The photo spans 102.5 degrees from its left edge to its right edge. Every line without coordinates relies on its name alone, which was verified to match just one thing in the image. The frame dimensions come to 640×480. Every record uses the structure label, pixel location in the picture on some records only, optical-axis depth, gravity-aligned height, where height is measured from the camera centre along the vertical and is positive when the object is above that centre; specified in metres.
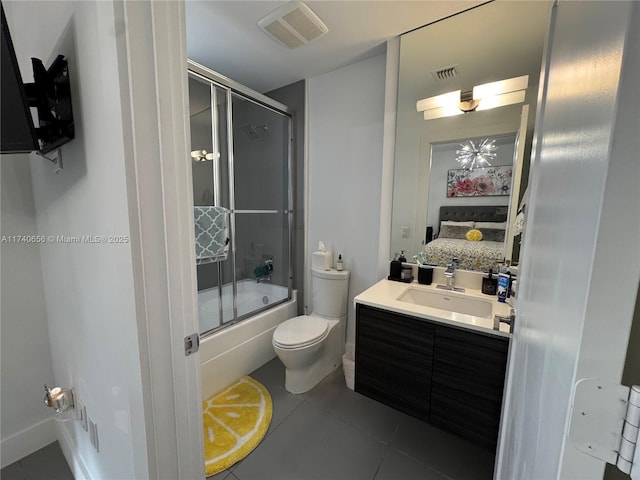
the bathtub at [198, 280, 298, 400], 1.82 -1.03
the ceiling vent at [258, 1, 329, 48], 1.47 +1.11
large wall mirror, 1.43 +0.54
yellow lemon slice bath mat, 1.38 -1.33
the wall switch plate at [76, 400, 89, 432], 1.09 -0.91
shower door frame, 1.85 +0.52
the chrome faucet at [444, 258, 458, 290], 1.65 -0.41
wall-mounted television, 0.76 +0.32
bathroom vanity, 1.17 -0.75
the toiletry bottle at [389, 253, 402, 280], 1.84 -0.43
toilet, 1.78 -0.92
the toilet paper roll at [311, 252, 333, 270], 2.22 -0.46
